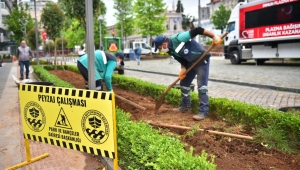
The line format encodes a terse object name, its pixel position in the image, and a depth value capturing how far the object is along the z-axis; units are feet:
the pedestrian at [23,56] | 42.29
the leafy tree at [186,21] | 172.22
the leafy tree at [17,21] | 139.23
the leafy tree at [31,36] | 146.41
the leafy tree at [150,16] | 130.31
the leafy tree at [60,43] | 218.09
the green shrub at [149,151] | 8.23
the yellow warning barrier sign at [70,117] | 9.90
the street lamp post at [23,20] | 133.83
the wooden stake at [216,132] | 13.28
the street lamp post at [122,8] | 150.47
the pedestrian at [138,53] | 82.94
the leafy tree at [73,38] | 199.62
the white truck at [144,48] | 131.78
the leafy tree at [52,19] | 62.64
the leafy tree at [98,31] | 165.89
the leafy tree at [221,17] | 202.59
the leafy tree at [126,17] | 157.99
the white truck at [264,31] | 53.31
